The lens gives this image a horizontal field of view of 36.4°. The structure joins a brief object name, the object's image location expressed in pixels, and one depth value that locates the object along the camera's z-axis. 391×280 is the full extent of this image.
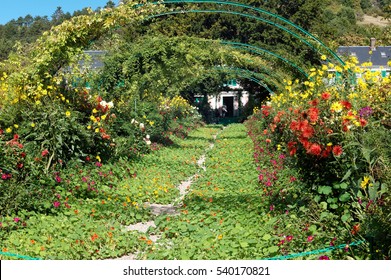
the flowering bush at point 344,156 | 5.29
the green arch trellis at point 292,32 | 11.87
